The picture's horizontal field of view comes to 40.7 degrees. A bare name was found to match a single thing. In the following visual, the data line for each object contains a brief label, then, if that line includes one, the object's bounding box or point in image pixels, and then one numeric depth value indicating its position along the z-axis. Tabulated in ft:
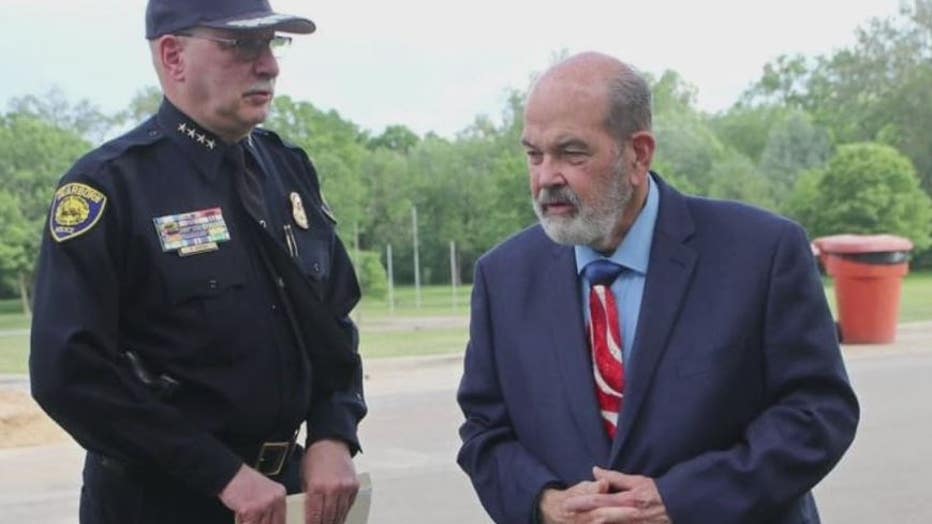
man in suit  8.78
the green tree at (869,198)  162.40
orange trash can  51.21
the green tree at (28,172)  124.77
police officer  9.47
